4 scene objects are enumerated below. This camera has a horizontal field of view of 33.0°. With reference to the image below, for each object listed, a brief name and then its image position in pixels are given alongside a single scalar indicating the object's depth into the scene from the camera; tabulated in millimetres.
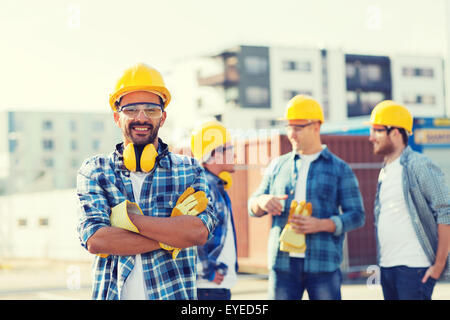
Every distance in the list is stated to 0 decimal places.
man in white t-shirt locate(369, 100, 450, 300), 5461
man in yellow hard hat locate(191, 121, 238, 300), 5410
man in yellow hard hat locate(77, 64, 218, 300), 3533
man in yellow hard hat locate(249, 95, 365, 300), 5727
